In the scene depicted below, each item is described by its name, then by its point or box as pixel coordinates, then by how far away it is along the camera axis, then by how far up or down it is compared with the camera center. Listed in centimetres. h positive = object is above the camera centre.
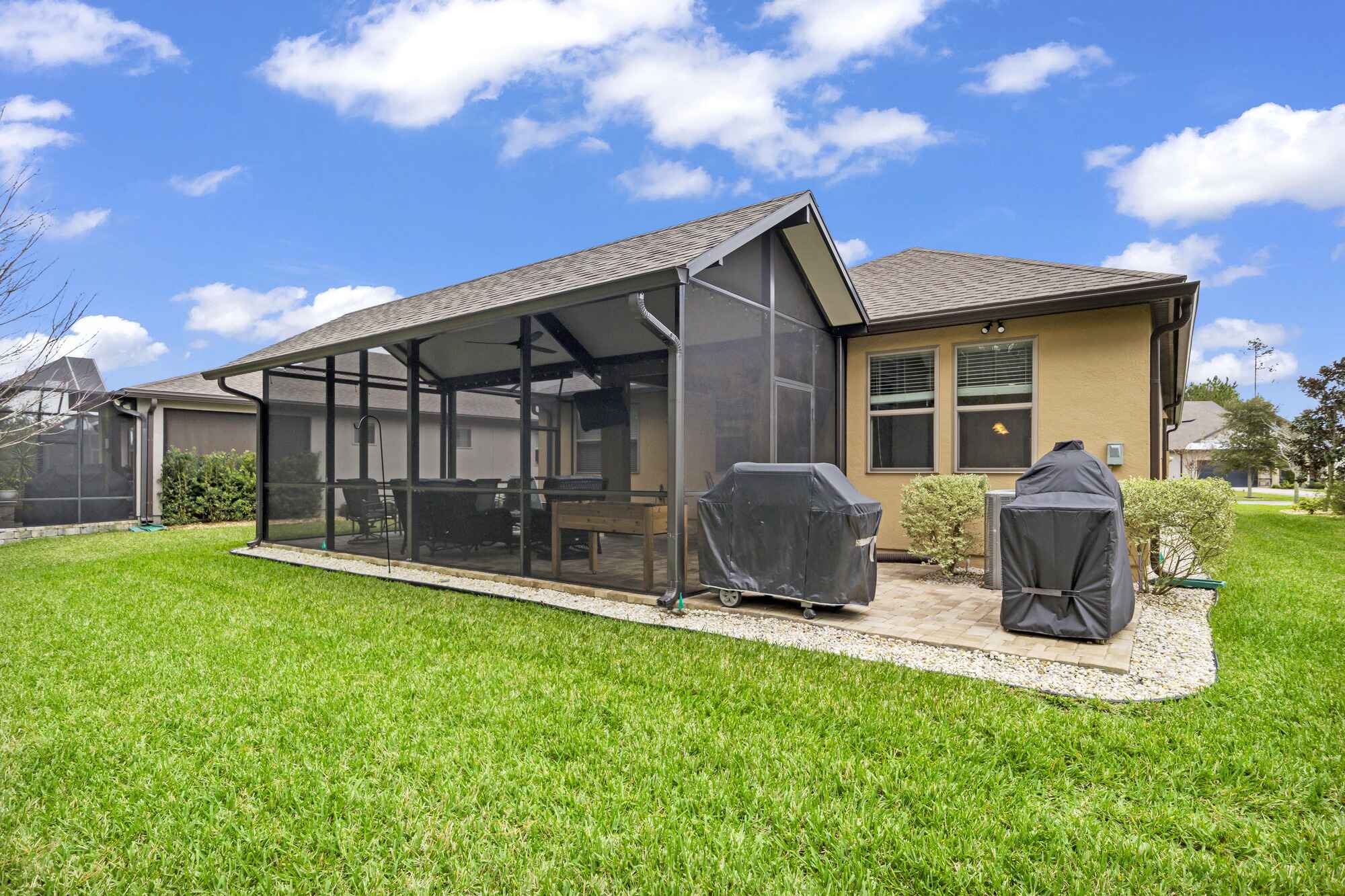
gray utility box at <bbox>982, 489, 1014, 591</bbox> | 652 -83
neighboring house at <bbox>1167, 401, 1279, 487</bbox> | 3228 +64
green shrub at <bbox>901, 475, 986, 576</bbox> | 693 -65
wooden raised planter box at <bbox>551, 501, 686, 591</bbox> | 621 -66
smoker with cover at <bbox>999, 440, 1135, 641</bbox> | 466 -76
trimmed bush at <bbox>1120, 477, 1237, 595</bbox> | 596 -60
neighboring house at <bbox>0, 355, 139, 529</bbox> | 1173 -11
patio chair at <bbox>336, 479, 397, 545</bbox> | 877 -76
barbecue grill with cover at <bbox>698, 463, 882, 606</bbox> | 546 -70
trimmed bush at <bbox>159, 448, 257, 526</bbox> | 1376 -72
